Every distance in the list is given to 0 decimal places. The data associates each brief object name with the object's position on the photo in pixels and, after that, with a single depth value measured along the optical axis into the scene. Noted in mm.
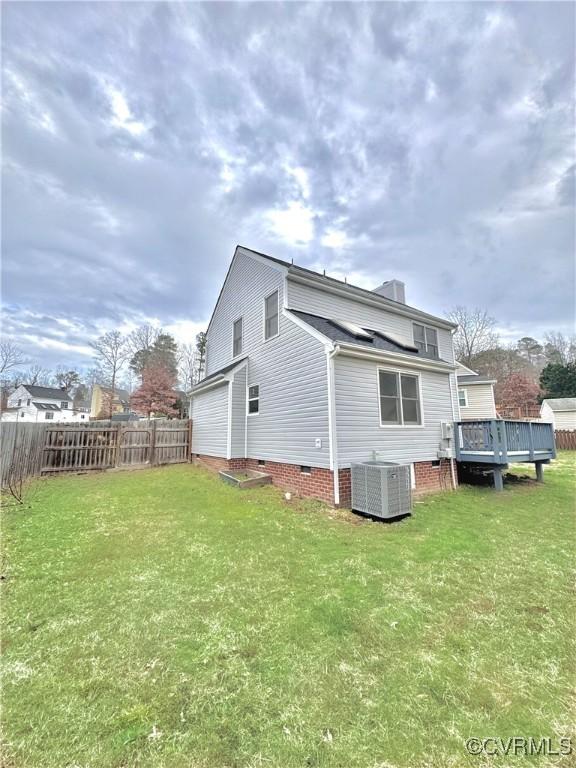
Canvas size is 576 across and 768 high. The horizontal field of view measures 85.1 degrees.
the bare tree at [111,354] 35406
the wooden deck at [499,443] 8656
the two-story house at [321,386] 7266
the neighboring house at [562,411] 25016
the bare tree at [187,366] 35875
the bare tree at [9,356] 35594
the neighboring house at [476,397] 19172
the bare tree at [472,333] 32219
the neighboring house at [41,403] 44750
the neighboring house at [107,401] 27172
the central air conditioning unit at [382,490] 6117
